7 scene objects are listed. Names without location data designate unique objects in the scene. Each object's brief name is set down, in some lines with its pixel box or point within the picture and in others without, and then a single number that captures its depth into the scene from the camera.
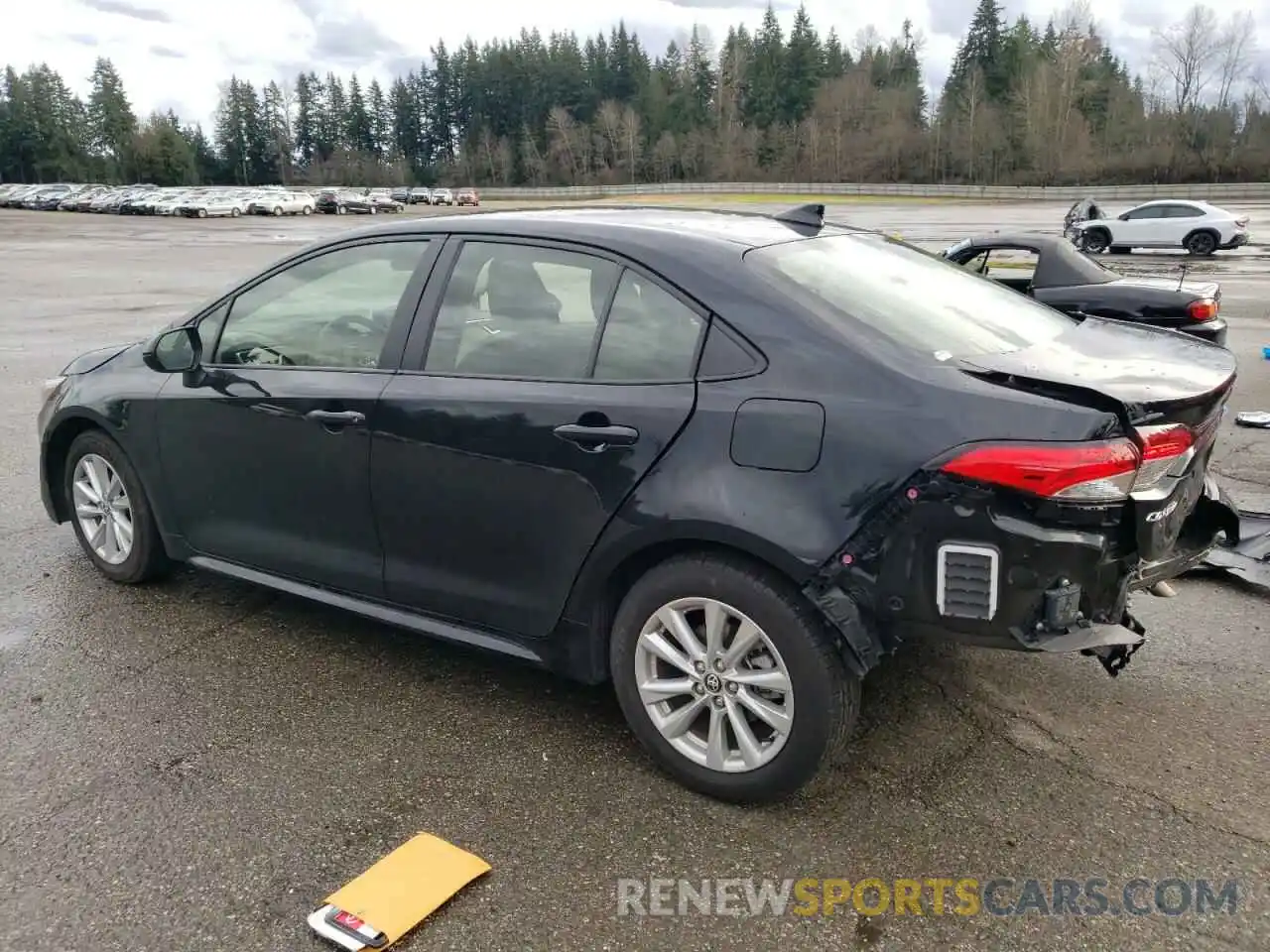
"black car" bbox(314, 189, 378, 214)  67.94
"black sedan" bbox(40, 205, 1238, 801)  2.63
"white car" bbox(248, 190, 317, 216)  64.25
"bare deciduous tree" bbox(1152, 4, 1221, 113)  85.88
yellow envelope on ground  2.54
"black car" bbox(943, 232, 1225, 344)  8.45
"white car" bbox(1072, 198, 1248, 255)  25.53
